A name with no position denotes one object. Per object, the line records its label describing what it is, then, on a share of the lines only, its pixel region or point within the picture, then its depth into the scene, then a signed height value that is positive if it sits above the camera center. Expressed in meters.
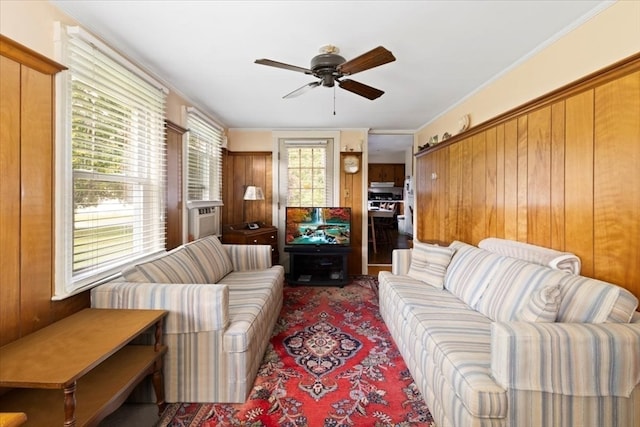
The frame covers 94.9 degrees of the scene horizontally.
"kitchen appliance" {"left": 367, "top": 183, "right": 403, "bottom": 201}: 8.58 +0.54
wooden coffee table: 1.19 -0.67
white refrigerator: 7.29 +0.17
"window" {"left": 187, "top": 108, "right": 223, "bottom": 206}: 3.51 +0.69
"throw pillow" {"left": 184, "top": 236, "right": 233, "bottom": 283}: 2.77 -0.47
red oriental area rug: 1.75 -1.22
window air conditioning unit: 3.49 -0.15
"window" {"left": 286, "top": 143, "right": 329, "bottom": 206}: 4.86 +0.60
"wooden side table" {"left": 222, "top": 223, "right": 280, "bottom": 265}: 4.13 -0.36
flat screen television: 4.49 -0.23
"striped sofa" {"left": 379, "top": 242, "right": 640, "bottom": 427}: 1.29 -0.73
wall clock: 4.82 +0.79
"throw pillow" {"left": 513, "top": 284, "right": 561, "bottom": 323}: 1.50 -0.48
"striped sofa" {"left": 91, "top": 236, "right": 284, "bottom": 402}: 1.85 -0.81
